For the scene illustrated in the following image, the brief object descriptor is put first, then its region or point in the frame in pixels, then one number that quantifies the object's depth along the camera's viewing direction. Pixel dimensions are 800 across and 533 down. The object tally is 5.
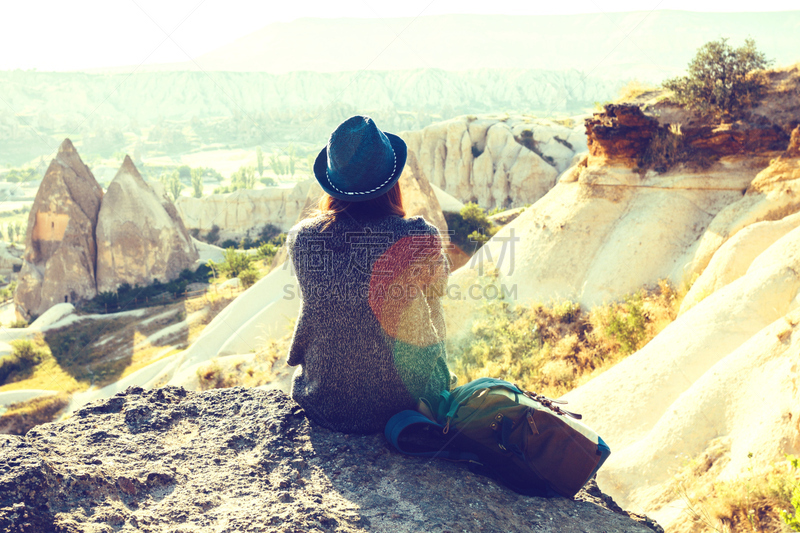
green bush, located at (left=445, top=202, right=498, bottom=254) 15.73
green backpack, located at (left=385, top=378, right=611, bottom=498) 2.24
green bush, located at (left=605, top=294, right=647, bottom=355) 6.45
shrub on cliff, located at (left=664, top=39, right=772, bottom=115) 7.69
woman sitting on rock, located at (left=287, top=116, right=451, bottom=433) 2.33
